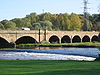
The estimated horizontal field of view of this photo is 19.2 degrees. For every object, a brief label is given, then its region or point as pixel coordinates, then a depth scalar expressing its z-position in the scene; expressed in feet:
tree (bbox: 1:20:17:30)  446.28
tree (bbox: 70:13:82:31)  458.09
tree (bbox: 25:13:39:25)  574.68
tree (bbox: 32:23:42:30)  451.20
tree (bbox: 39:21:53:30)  457.27
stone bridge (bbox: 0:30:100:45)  253.24
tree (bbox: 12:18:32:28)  496.43
